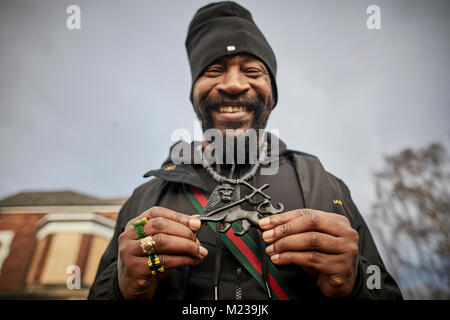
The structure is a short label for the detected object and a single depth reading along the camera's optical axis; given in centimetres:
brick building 810
